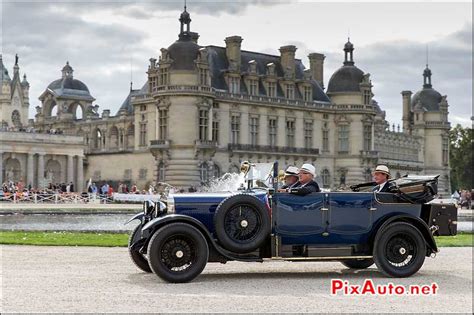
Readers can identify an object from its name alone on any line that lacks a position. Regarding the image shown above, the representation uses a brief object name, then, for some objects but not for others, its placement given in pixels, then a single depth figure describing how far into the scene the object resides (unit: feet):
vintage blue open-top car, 42.88
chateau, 203.21
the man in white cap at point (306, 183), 44.78
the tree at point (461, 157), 332.39
